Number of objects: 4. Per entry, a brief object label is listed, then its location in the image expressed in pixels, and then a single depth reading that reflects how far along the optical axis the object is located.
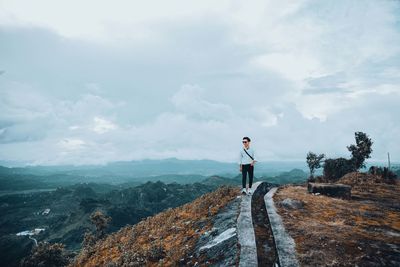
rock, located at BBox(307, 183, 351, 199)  16.27
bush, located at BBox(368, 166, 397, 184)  22.83
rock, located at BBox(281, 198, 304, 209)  13.07
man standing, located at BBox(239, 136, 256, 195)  15.21
